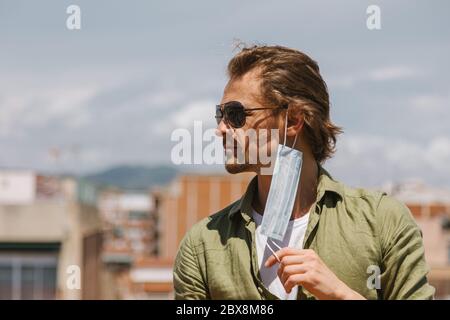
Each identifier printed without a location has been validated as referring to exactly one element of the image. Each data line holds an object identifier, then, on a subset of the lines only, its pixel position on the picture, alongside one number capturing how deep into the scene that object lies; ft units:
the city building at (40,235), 168.66
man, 9.38
